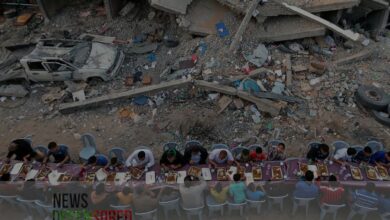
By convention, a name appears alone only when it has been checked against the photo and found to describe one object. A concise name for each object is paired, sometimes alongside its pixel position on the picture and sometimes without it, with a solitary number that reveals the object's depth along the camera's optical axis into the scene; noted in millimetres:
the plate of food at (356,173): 7609
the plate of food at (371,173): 7611
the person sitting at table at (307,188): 7414
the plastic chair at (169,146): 8840
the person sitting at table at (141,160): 8148
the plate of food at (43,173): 8109
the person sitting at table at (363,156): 7947
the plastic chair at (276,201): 7715
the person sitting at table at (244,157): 8062
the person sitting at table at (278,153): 8219
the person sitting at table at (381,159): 7922
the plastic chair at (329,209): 7476
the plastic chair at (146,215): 7574
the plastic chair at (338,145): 8452
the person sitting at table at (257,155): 8133
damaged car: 11445
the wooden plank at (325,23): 11234
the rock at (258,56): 11039
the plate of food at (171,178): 7824
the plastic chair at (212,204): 7668
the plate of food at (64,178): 8034
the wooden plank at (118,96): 10773
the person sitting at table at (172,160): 8023
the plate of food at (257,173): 7727
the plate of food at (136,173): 7965
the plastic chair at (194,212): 7666
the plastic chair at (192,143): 8769
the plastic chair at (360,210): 7271
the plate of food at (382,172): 7645
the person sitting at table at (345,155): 7969
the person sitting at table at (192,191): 7480
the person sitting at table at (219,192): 7547
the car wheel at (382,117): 9992
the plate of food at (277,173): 7727
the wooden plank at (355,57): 11227
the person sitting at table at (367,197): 7211
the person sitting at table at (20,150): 8656
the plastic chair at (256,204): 7660
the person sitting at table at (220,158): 8059
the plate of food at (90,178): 7957
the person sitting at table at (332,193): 7355
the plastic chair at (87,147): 8977
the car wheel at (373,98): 10117
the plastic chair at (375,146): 8547
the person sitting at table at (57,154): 8555
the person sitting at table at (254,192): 7559
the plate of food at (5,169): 8352
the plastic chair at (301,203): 7630
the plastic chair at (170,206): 7625
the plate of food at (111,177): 7945
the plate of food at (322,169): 7738
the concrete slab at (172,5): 11641
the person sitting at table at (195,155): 8195
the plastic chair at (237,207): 7629
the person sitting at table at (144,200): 7420
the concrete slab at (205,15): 11945
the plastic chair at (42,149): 8966
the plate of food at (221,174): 7746
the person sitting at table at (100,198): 7559
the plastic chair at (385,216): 7168
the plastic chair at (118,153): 8797
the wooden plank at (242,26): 11195
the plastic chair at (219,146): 8586
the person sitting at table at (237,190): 7504
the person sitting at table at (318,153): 8070
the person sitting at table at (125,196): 7488
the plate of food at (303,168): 7812
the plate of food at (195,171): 7891
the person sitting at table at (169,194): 7602
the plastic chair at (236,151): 8586
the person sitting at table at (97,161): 8312
